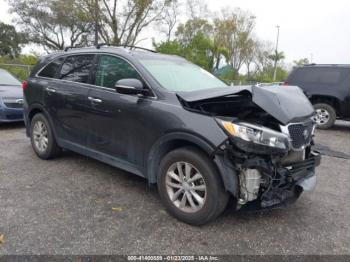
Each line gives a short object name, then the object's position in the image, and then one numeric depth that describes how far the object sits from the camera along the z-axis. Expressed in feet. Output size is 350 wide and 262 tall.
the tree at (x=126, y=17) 82.90
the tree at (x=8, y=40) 158.81
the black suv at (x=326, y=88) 27.45
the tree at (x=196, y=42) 113.29
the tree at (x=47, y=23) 106.32
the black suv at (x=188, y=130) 9.01
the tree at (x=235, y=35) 130.11
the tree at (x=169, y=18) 95.35
